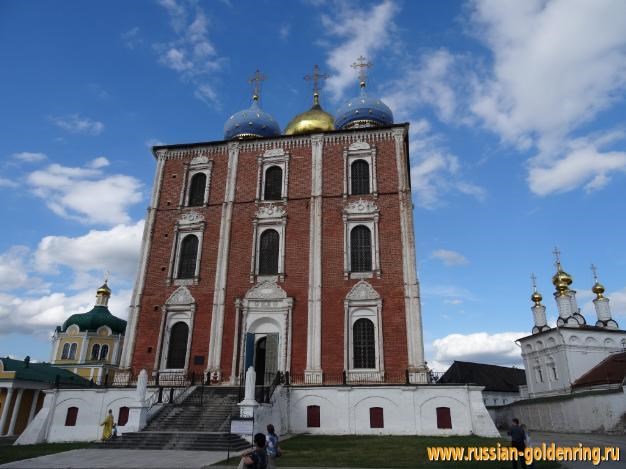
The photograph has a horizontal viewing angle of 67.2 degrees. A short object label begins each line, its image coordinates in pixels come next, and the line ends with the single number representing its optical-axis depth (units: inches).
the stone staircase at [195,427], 556.4
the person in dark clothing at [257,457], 234.7
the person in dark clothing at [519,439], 385.1
